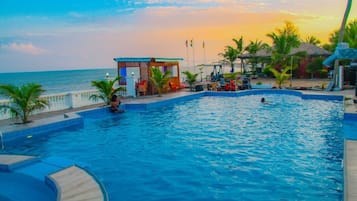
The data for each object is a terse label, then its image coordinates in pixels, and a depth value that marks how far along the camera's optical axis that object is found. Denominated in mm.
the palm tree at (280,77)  19734
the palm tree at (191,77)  20131
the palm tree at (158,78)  16984
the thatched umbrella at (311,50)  28247
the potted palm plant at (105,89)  13680
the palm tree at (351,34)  22061
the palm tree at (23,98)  10180
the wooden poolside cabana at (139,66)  18125
